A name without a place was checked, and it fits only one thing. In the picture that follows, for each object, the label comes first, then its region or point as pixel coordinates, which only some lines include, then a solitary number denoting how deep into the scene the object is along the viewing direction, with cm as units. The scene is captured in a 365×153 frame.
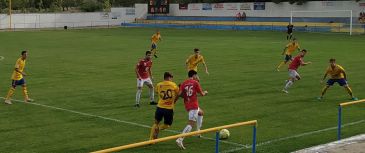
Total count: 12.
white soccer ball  1503
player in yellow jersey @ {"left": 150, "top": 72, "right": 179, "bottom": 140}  1366
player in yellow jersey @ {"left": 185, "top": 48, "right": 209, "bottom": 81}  2461
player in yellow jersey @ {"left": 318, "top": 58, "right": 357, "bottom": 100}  2170
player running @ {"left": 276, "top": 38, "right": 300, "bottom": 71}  3188
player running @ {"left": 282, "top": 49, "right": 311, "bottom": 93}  2377
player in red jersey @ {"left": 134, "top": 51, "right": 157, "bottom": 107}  2014
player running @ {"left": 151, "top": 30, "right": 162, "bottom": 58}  4200
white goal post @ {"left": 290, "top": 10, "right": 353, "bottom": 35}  7912
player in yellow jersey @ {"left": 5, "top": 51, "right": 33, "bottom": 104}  2095
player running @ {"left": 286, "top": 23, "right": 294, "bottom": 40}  5712
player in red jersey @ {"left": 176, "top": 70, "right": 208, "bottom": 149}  1379
